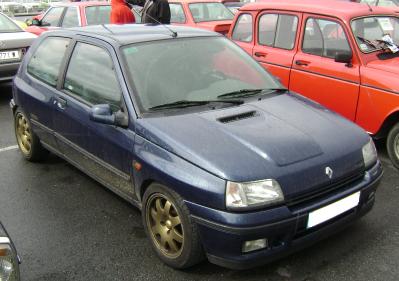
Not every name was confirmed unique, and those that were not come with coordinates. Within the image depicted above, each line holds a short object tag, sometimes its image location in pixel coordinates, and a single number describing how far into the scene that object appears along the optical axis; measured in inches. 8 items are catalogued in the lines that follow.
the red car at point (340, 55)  190.4
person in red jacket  295.9
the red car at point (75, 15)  357.1
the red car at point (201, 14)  375.9
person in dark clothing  308.5
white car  305.0
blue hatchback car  110.7
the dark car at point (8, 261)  81.8
